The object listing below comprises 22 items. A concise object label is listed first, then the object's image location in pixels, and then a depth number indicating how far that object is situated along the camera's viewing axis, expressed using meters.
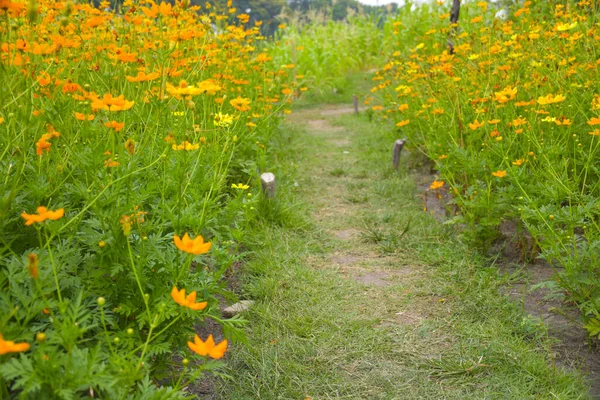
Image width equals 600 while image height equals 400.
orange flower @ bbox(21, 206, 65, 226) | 1.23
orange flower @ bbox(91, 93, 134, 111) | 1.63
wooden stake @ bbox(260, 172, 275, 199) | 3.59
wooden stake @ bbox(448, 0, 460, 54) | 6.30
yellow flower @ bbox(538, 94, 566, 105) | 2.54
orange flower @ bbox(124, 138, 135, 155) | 1.62
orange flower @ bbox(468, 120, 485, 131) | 2.96
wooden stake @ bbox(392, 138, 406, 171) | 4.83
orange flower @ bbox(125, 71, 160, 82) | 1.87
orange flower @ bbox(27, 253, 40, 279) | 1.10
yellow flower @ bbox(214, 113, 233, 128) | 2.52
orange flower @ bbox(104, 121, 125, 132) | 1.70
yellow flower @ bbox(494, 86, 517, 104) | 2.81
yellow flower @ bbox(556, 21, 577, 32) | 3.27
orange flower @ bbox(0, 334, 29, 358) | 1.04
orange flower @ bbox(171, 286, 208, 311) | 1.27
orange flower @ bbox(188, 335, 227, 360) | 1.22
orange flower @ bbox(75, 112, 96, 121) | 1.90
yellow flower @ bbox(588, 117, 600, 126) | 2.29
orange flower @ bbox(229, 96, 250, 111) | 2.54
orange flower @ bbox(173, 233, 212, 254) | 1.33
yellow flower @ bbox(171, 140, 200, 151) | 1.84
